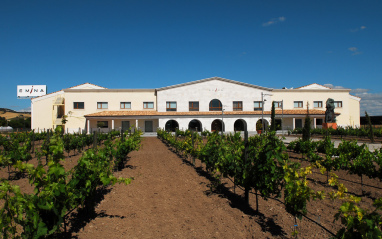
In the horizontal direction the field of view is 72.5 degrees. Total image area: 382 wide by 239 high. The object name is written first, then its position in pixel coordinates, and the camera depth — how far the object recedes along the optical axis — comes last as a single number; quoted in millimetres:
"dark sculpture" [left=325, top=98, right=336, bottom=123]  26692
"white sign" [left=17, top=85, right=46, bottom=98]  47125
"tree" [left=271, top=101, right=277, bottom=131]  30089
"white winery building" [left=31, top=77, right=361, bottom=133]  33406
